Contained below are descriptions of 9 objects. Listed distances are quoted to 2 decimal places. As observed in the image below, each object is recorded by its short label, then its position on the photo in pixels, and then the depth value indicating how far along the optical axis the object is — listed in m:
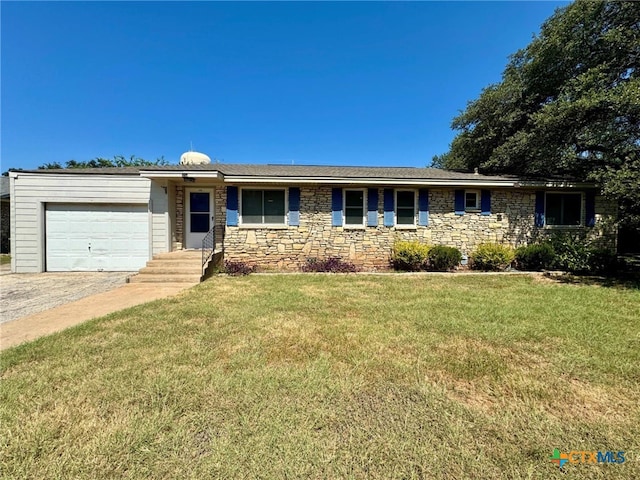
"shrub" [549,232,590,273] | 8.33
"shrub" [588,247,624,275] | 8.32
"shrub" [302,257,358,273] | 8.67
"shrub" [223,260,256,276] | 8.39
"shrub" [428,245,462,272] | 8.74
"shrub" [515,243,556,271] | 8.70
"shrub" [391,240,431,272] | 8.81
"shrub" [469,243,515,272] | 8.81
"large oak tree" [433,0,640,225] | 7.56
